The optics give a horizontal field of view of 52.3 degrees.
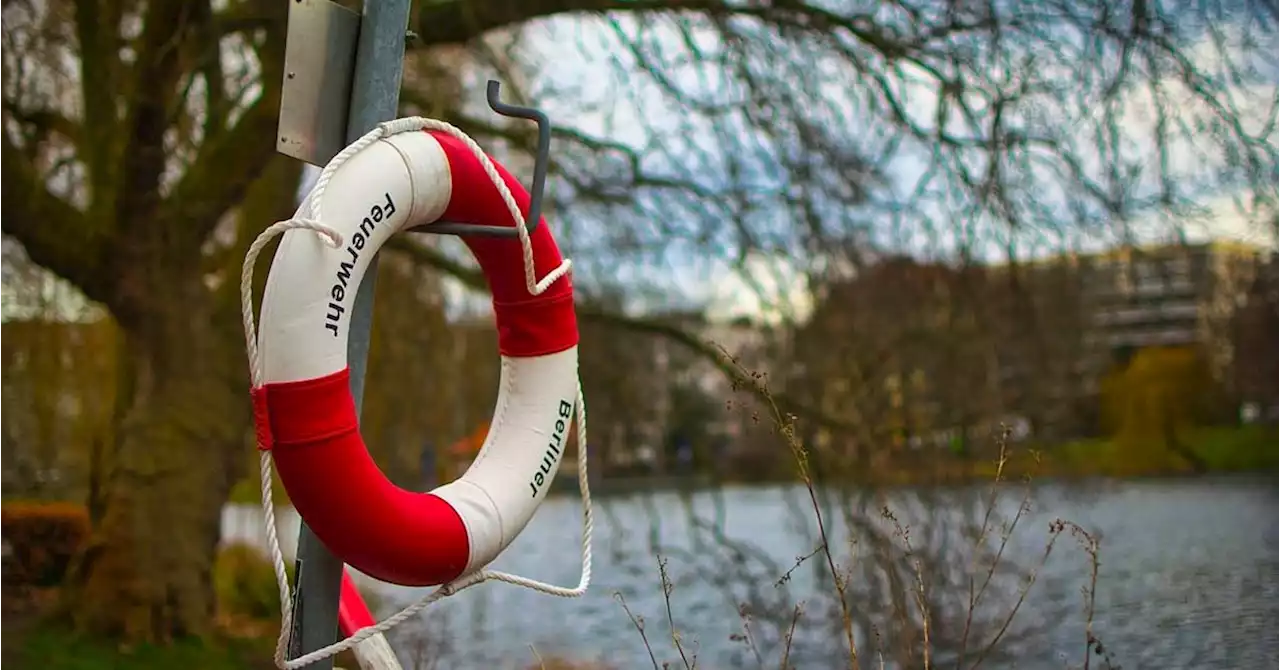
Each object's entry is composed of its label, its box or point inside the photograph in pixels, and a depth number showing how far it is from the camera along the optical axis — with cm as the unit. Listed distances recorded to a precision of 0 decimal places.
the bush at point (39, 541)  609
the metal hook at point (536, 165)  238
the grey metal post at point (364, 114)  229
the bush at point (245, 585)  823
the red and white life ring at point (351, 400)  212
